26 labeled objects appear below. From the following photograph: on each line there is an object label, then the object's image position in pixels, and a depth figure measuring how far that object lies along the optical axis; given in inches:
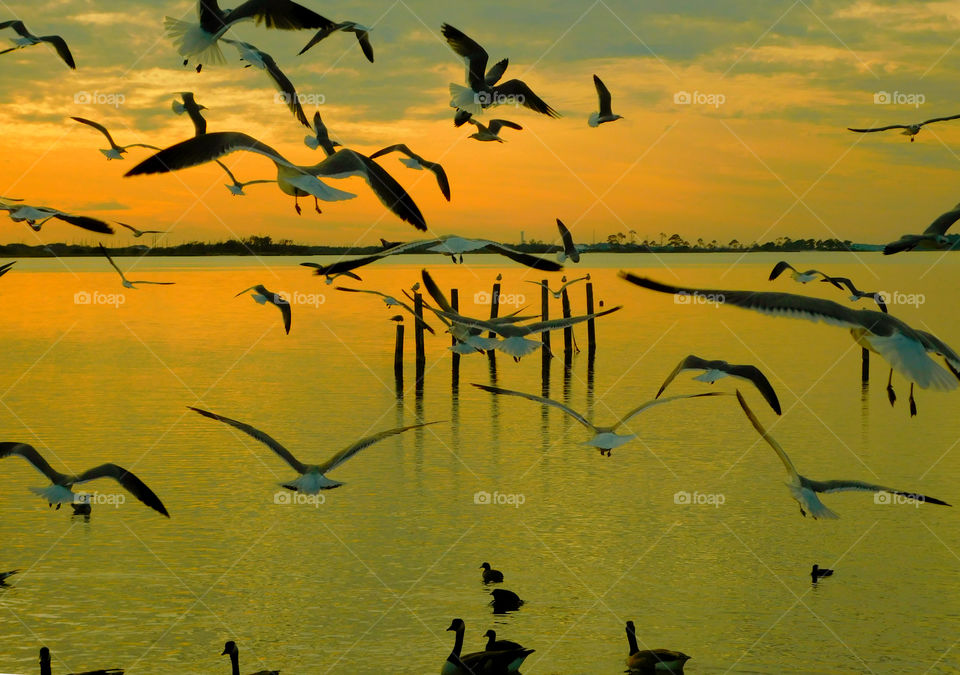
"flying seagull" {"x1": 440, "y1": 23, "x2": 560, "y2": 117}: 524.4
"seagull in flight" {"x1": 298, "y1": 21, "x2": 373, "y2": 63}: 453.1
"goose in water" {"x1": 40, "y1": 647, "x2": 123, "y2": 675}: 515.2
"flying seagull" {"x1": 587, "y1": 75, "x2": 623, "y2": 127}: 617.3
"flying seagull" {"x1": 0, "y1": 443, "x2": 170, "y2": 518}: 482.0
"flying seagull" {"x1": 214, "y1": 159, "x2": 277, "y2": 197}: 540.7
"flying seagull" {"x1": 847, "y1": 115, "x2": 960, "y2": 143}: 497.5
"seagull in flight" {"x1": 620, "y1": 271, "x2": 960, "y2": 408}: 365.7
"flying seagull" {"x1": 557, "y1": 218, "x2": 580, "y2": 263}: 709.2
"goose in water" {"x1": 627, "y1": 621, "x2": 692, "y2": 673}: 520.4
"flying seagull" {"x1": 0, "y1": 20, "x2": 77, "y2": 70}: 546.4
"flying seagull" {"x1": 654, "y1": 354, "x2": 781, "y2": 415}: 442.0
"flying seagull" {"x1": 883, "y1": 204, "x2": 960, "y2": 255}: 439.2
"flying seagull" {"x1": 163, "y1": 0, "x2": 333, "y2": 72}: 453.1
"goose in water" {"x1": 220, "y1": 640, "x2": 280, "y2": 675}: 533.6
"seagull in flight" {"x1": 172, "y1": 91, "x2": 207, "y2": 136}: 594.6
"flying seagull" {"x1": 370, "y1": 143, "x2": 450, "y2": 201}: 550.3
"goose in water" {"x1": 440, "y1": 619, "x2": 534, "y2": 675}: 505.7
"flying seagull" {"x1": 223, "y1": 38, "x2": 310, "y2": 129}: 481.4
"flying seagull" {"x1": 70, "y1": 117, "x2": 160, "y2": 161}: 595.8
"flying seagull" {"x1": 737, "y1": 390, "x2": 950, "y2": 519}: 450.6
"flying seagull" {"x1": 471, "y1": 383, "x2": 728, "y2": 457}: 451.8
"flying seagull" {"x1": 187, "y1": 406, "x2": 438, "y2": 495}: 454.0
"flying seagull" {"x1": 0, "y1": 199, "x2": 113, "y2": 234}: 461.4
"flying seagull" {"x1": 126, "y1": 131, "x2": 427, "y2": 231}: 364.8
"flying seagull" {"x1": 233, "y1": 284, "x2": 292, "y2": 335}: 671.8
